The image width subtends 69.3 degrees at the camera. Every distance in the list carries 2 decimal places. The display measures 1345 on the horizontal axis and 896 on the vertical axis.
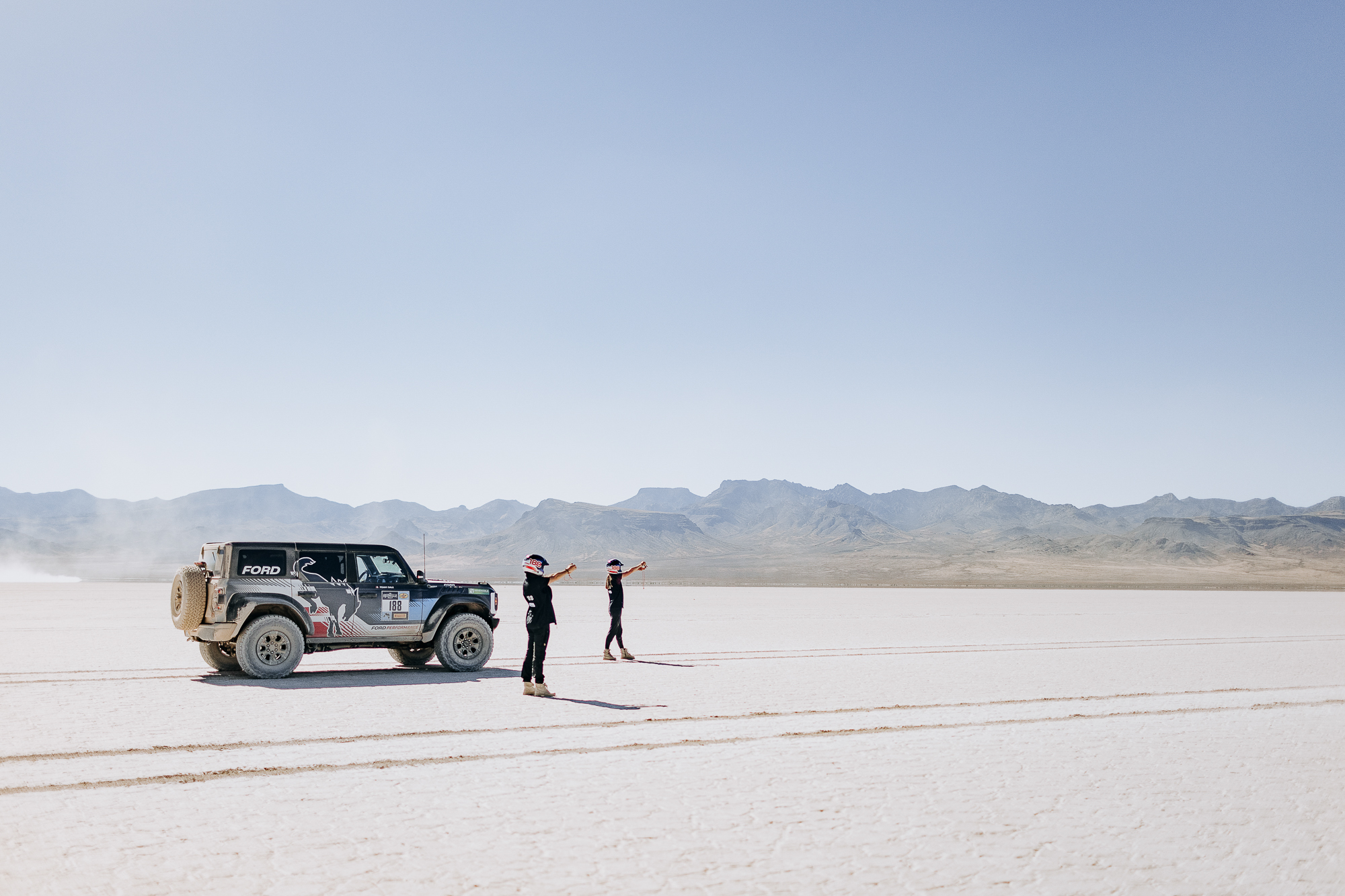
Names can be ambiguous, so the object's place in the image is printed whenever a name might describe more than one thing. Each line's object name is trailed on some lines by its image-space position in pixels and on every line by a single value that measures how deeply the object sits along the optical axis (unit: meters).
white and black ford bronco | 15.20
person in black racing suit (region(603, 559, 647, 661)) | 18.47
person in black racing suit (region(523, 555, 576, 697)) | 13.59
